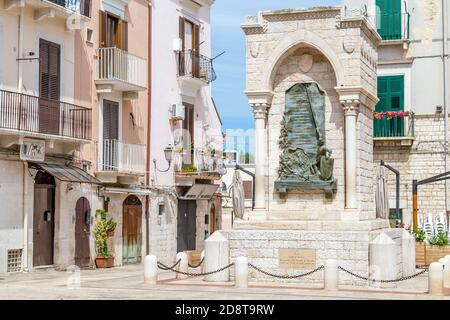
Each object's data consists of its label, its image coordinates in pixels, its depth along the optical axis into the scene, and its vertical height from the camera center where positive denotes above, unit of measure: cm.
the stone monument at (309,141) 2025 +155
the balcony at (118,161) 2833 +150
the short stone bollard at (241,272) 1894 -139
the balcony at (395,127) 3359 +304
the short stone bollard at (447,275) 1933 -149
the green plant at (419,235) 2647 -85
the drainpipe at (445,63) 3338 +538
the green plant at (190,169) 3431 +146
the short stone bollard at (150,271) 1980 -143
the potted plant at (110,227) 2829 -64
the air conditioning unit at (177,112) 3375 +359
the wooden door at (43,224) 2533 -50
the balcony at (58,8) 2404 +561
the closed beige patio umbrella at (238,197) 2166 +24
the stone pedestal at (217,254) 2052 -109
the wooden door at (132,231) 3005 -81
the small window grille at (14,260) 2394 -144
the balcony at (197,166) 3416 +160
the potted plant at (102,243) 2783 -114
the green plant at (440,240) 2578 -97
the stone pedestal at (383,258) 1934 -112
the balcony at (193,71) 3462 +536
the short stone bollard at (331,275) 1825 -140
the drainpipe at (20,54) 2428 +416
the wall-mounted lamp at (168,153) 3281 +198
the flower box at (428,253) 2559 -133
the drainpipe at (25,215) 2433 -22
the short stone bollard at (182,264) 2155 -139
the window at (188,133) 3512 +292
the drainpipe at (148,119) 3166 +317
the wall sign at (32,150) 2395 +154
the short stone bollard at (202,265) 2158 -144
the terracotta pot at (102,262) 2778 -172
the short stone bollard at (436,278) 1784 -143
